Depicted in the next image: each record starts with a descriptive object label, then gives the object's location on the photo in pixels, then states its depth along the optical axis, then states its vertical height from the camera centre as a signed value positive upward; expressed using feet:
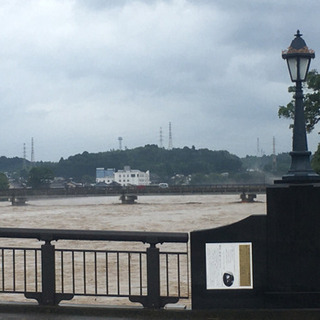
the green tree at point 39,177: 552.82 +1.06
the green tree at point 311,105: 176.55 +20.22
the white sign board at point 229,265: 24.62 -3.75
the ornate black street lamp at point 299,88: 26.61 +3.82
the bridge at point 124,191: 360.89 -9.13
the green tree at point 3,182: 517.96 -2.94
